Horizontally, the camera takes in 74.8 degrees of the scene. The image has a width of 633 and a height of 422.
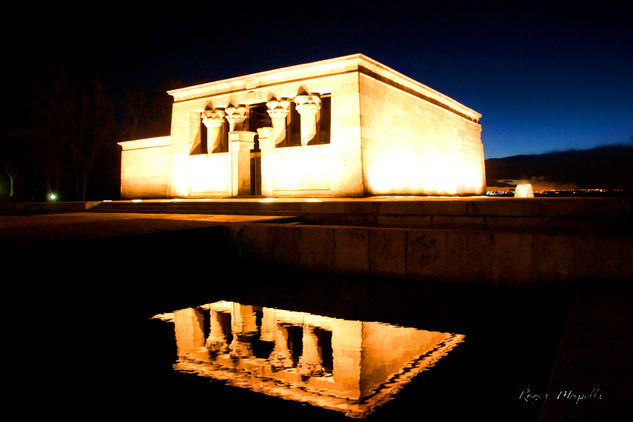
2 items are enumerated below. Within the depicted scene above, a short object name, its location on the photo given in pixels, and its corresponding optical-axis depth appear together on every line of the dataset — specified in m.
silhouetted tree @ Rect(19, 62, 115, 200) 27.58
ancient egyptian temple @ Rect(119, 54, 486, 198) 14.51
